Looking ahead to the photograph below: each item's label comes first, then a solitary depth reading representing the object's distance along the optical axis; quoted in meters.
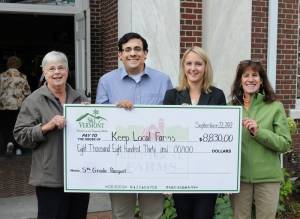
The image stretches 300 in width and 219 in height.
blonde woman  3.48
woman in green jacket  3.54
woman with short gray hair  3.32
